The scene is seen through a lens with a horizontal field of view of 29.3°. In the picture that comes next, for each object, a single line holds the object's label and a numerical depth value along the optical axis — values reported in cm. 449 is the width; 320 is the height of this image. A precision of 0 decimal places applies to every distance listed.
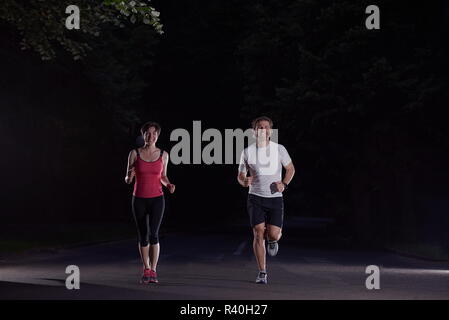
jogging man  1172
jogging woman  1184
